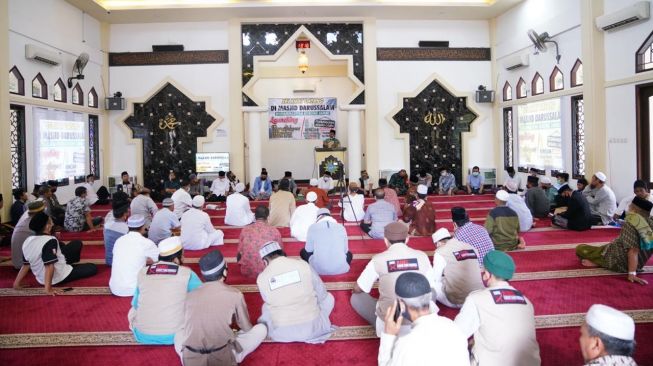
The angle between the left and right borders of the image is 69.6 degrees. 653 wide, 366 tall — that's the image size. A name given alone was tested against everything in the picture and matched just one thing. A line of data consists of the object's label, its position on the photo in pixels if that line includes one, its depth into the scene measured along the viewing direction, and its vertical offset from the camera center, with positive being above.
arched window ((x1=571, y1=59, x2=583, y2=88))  6.99 +1.54
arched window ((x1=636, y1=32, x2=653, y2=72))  5.72 +1.48
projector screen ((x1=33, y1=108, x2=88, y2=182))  7.31 +0.71
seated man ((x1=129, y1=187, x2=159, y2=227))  5.34 -0.26
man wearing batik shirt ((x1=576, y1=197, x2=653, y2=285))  3.32 -0.53
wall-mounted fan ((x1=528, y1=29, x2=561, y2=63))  7.53 +2.24
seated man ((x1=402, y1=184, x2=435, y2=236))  5.14 -0.40
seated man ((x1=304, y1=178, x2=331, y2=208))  6.30 -0.23
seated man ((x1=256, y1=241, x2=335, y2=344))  2.42 -0.62
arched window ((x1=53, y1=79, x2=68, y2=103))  7.80 +1.60
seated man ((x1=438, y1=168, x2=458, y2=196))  9.14 -0.10
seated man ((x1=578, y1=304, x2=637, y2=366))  1.35 -0.48
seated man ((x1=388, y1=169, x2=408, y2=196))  8.90 -0.06
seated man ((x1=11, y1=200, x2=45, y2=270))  3.80 -0.39
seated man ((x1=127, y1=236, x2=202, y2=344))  2.45 -0.59
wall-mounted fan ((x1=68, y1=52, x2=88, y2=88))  8.17 +2.11
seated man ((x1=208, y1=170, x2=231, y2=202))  8.71 -0.11
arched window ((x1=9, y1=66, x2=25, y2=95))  6.70 +1.52
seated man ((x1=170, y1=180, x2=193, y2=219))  5.71 -0.22
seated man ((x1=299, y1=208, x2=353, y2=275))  3.54 -0.50
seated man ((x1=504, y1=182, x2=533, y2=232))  5.01 -0.33
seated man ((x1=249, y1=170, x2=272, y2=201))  8.69 -0.11
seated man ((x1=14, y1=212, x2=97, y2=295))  3.32 -0.53
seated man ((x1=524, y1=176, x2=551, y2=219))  5.97 -0.31
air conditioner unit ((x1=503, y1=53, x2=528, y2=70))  8.34 +2.12
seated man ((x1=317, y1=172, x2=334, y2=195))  8.67 -0.04
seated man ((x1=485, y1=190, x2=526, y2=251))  4.24 -0.44
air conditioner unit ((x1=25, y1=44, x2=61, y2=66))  6.92 +2.02
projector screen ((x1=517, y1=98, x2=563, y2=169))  7.66 +0.74
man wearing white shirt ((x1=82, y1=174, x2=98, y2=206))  8.16 -0.01
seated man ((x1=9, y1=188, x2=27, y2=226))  6.04 -0.25
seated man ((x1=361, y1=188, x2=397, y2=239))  4.84 -0.38
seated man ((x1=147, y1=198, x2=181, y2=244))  4.57 -0.40
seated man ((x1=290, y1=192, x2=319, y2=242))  4.96 -0.40
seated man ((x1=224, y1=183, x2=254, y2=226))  5.99 -0.37
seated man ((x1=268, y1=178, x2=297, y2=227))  5.79 -0.32
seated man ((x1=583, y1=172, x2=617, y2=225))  5.50 -0.32
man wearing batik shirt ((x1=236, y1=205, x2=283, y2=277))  3.66 -0.46
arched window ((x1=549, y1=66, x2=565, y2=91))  7.48 +1.56
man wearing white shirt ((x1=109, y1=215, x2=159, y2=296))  3.24 -0.51
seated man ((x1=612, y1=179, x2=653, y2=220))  4.69 -0.36
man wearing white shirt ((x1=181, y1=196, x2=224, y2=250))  4.64 -0.46
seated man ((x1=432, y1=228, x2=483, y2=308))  2.80 -0.55
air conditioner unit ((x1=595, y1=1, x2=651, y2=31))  5.58 +2.00
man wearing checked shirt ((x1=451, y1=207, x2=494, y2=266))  3.08 -0.39
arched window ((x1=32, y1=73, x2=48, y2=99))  7.24 +1.56
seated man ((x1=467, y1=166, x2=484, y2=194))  9.30 -0.08
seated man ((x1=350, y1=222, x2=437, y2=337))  2.38 -0.46
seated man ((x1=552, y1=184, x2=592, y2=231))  5.12 -0.42
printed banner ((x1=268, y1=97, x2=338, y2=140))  10.34 +1.42
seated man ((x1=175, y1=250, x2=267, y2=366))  2.13 -0.64
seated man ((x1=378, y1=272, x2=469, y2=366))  1.49 -0.51
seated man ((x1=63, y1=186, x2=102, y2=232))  5.79 -0.36
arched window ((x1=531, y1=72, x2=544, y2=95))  8.06 +1.60
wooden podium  9.44 +0.42
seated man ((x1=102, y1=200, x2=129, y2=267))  3.94 -0.36
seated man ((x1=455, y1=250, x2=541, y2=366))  1.83 -0.58
